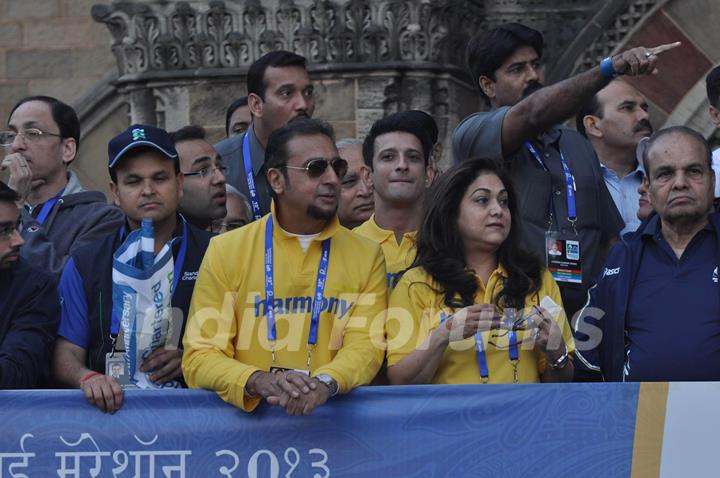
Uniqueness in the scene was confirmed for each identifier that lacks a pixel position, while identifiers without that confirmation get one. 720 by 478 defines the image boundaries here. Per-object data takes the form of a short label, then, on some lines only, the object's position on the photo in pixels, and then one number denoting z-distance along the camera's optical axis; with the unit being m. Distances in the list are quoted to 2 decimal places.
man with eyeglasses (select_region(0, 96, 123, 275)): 14.39
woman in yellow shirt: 12.33
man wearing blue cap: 12.87
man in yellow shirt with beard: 12.27
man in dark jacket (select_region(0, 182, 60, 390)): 12.59
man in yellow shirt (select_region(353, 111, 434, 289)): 14.34
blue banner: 11.93
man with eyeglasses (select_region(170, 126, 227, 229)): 15.36
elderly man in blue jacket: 12.45
